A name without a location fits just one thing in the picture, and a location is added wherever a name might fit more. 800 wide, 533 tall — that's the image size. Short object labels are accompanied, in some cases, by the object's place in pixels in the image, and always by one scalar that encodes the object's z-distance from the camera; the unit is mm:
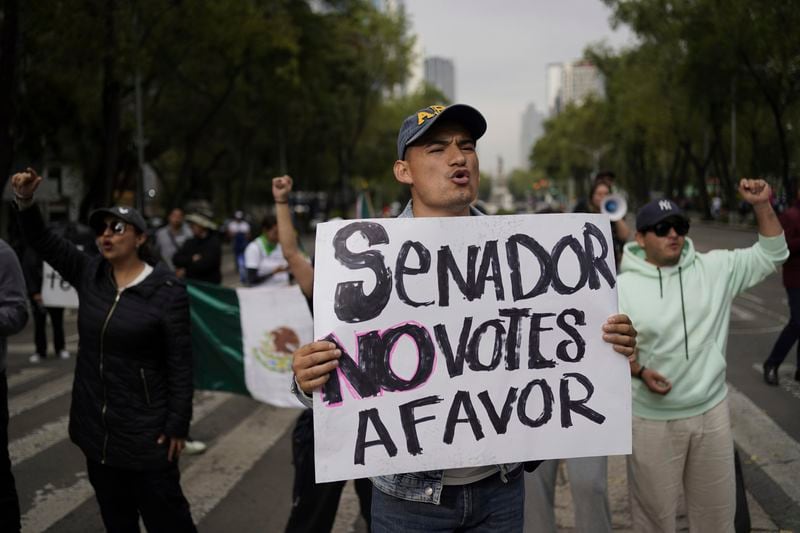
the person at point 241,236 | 20531
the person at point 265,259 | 8633
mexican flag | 7293
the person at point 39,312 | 10164
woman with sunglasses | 3682
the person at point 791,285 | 7543
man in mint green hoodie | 3668
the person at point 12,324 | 3885
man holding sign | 2451
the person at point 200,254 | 8875
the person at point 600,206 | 6090
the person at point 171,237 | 10562
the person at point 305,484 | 4086
